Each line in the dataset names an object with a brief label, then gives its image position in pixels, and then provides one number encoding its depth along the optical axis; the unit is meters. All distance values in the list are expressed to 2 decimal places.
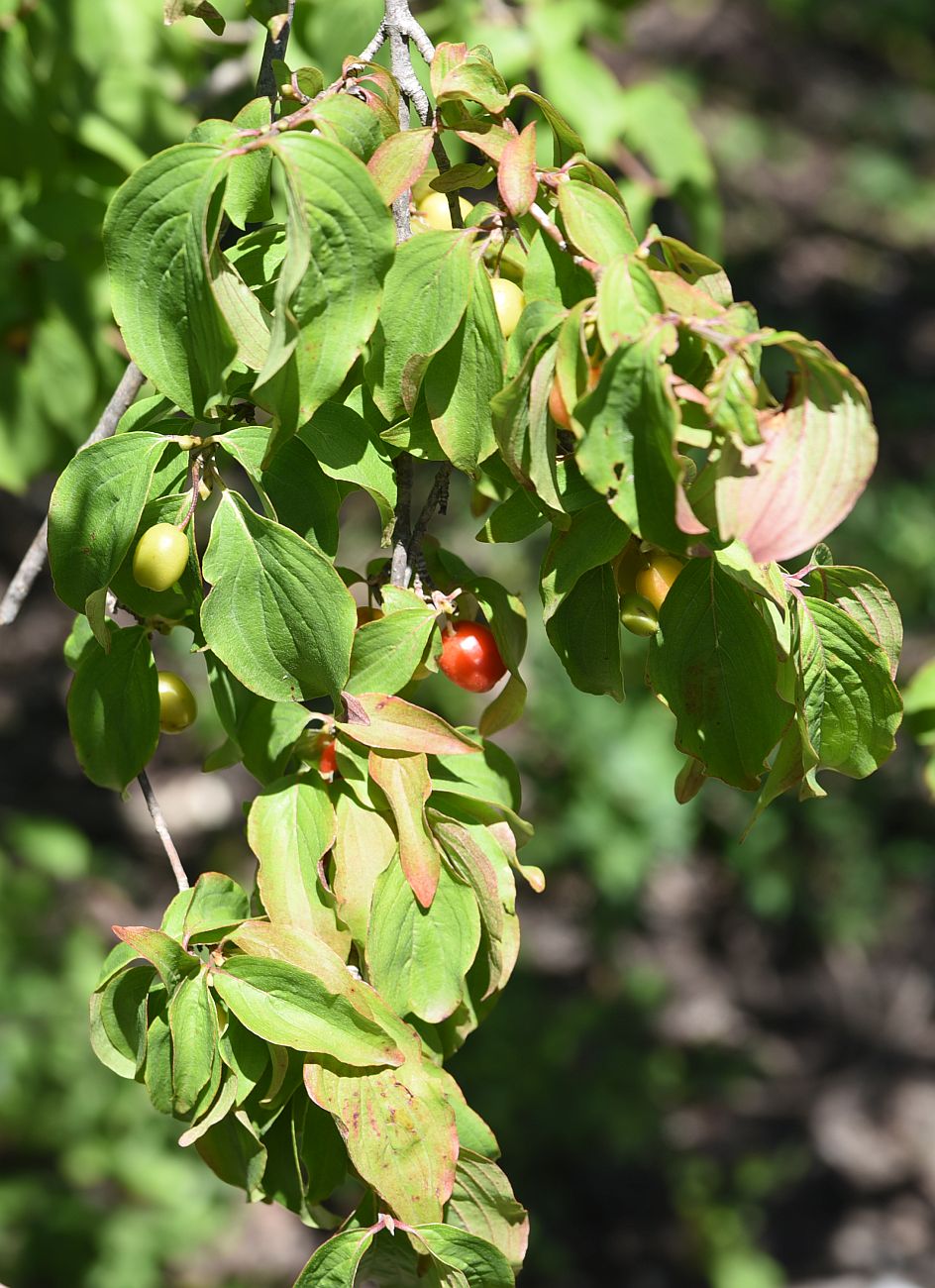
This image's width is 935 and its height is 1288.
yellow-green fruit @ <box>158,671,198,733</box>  1.20
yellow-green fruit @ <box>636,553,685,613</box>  1.13
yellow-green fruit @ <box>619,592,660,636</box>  1.13
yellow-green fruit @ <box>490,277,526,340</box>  1.12
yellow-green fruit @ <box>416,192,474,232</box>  1.17
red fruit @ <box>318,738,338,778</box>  1.14
